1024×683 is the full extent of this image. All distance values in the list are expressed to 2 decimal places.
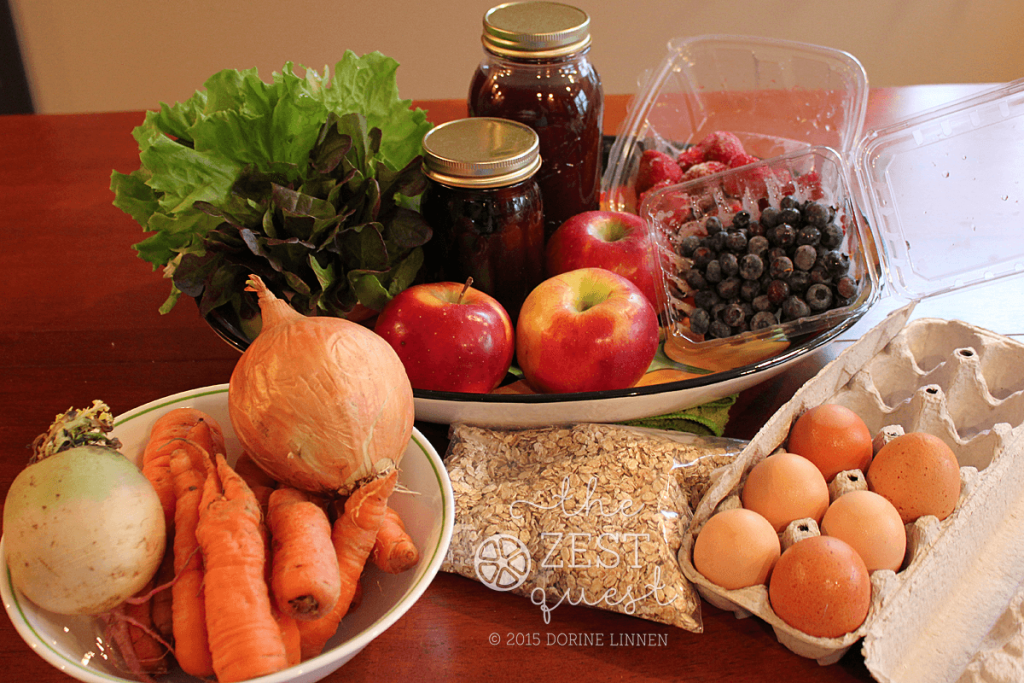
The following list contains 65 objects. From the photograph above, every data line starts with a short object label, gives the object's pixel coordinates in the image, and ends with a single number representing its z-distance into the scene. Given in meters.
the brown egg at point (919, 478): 0.59
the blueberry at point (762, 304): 0.80
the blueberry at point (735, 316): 0.80
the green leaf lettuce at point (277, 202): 0.75
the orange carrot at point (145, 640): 0.50
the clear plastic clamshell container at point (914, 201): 0.83
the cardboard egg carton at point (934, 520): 0.53
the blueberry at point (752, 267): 0.80
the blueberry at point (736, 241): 0.82
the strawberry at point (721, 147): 1.02
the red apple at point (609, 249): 0.88
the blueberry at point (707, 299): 0.82
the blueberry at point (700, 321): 0.82
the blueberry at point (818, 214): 0.80
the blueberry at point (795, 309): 0.79
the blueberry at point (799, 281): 0.79
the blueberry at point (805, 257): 0.79
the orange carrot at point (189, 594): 0.50
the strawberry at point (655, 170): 1.02
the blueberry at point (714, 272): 0.81
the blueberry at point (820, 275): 0.79
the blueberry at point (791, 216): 0.81
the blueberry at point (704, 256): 0.83
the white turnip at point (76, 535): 0.47
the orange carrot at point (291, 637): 0.49
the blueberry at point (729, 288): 0.81
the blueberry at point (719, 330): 0.81
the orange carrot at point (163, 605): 0.51
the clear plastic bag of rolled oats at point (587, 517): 0.57
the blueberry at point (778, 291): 0.79
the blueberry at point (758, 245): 0.81
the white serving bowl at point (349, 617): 0.47
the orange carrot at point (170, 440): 0.57
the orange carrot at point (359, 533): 0.54
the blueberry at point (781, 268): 0.79
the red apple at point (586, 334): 0.76
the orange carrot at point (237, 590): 0.47
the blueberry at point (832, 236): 0.80
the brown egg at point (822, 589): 0.51
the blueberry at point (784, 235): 0.80
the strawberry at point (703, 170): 0.97
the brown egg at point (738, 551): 0.55
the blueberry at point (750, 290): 0.80
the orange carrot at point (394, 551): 0.54
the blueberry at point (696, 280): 0.83
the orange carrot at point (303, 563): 0.49
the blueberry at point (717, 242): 0.83
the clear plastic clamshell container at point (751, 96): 1.13
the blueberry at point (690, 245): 0.85
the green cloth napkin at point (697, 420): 0.76
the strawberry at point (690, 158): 1.05
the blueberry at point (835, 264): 0.79
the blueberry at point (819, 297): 0.79
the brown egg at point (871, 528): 0.55
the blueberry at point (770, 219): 0.82
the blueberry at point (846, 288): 0.79
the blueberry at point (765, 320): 0.80
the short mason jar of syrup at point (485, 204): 0.74
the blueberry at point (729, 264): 0.81
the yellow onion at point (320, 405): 0.55
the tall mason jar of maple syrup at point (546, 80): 0.82
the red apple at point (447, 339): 0.75
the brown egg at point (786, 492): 0.59
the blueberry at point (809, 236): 0.80
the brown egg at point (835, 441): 0.63
